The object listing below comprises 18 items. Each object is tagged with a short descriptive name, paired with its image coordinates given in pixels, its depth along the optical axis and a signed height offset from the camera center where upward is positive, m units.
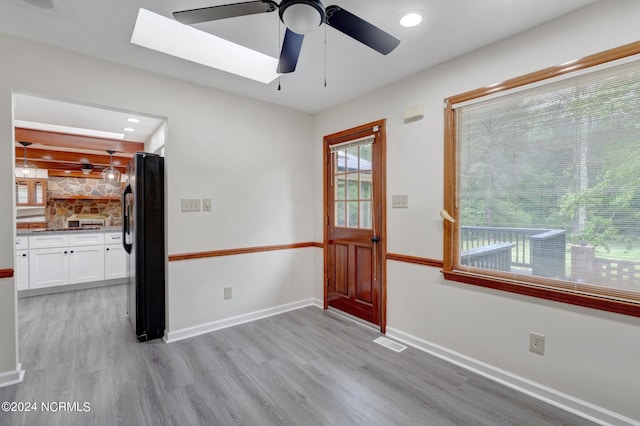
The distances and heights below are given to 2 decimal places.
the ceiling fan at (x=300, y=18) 1.29 +0.94
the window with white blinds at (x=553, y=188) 1.67 +0.14
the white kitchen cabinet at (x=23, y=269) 4.14 -0.78
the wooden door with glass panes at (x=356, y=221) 3.04 -0.12
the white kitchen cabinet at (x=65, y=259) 4.26 -0.69
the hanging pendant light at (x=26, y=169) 5.18 +0.81
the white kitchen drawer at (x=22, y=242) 4.12 -0.40
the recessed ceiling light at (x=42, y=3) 1.71 +1.23
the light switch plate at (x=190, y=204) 2.85 +0.08
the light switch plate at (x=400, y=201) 2.77 +0.09
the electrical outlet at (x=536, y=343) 1.97 -0.89
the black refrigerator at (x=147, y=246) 2.74 -0.31
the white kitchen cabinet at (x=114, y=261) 4.79 -0.79
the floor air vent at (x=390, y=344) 2.66 -1.23
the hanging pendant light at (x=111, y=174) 5.54 +0.76
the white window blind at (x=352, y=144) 3.13 +0.76
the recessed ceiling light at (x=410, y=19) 1.85 +1.22
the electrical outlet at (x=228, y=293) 3.13 -0.86
